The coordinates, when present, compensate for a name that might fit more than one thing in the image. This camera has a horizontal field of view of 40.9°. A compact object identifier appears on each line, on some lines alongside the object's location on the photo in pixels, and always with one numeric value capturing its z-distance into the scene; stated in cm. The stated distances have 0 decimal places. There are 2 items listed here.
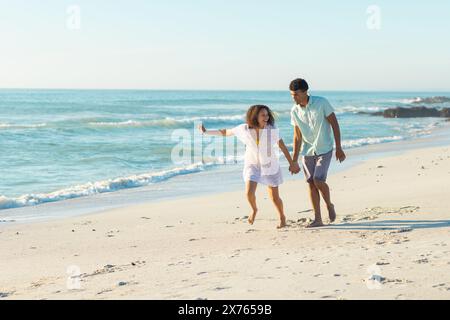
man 659
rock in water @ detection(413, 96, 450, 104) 8875
